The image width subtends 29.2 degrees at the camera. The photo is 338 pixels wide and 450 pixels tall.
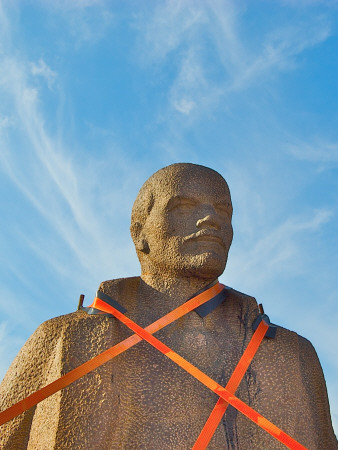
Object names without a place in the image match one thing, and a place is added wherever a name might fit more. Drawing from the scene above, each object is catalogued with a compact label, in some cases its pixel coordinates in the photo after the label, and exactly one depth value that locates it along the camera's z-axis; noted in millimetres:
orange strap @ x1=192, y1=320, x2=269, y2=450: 3926
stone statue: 4121
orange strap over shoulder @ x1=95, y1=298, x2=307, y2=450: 3873
